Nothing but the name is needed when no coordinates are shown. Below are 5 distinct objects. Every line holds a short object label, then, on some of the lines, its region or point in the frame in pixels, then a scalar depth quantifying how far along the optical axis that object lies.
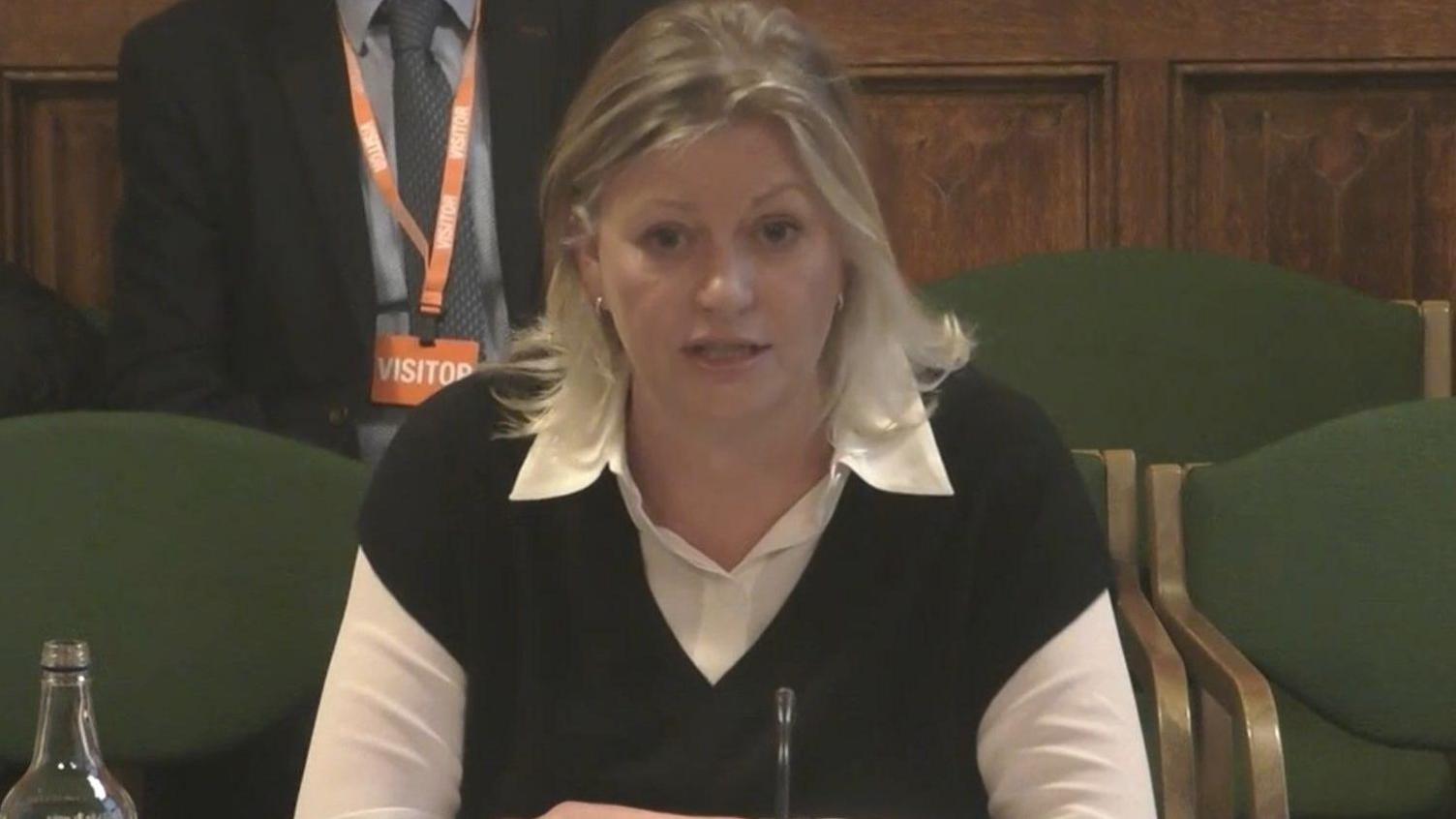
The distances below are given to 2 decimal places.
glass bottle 4.42
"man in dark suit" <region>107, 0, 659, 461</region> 5.56
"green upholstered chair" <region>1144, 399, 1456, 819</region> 5.27
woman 4.56
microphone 4.47
